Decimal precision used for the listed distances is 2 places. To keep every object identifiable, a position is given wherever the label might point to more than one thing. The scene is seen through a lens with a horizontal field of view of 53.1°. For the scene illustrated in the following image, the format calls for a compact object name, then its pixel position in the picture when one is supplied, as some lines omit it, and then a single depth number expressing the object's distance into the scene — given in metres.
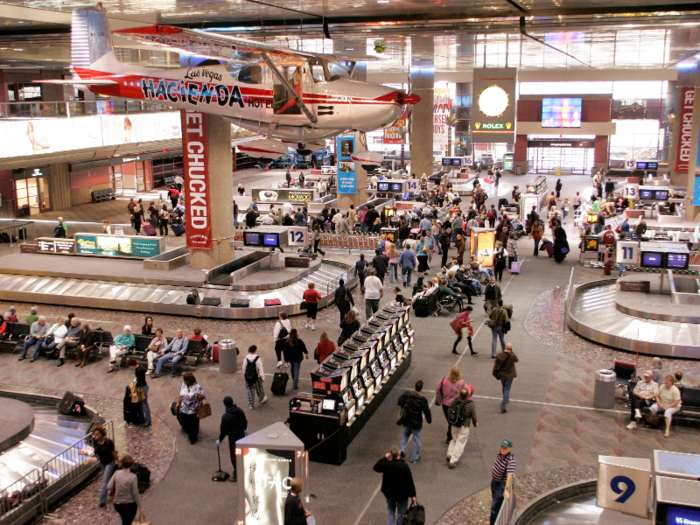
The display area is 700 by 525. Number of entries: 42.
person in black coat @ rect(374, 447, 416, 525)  7.96
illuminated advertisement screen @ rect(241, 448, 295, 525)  7.64
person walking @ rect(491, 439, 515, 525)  8.05
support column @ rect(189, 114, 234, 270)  19.28
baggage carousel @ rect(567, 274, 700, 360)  14.62
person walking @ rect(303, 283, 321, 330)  15.98
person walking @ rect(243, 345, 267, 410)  11.53
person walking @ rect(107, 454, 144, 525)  8.03
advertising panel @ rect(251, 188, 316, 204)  38.47
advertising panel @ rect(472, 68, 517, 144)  22.91
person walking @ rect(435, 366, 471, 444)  10.26
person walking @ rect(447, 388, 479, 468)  9.70
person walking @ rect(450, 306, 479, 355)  14.16
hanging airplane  15.59
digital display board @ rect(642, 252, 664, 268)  16.66
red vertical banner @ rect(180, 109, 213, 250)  19.12
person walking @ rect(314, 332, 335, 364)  12.47
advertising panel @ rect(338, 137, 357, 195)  34.28
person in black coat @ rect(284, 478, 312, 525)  7.21
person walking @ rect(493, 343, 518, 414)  11.29
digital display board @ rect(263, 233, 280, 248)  20.22
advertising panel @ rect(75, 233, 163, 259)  21.12
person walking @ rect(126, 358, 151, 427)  11.04
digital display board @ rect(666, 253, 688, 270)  16.47
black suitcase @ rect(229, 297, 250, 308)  17.23
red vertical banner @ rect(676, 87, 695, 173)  40.56
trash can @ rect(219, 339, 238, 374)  13.54
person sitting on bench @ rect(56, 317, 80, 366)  14.74
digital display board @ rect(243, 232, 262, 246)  20.25
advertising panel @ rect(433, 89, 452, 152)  48.38
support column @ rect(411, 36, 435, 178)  36.75
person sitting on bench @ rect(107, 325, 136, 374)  14.19
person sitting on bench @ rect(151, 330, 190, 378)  13.65
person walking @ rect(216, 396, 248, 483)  9.40
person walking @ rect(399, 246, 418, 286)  20.23
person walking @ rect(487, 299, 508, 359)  13.53
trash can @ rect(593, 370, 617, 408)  11.77
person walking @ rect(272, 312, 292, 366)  13.30
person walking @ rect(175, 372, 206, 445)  10.64
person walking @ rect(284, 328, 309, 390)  12.59
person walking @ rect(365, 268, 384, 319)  16.36
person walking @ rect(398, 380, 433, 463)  9.62
